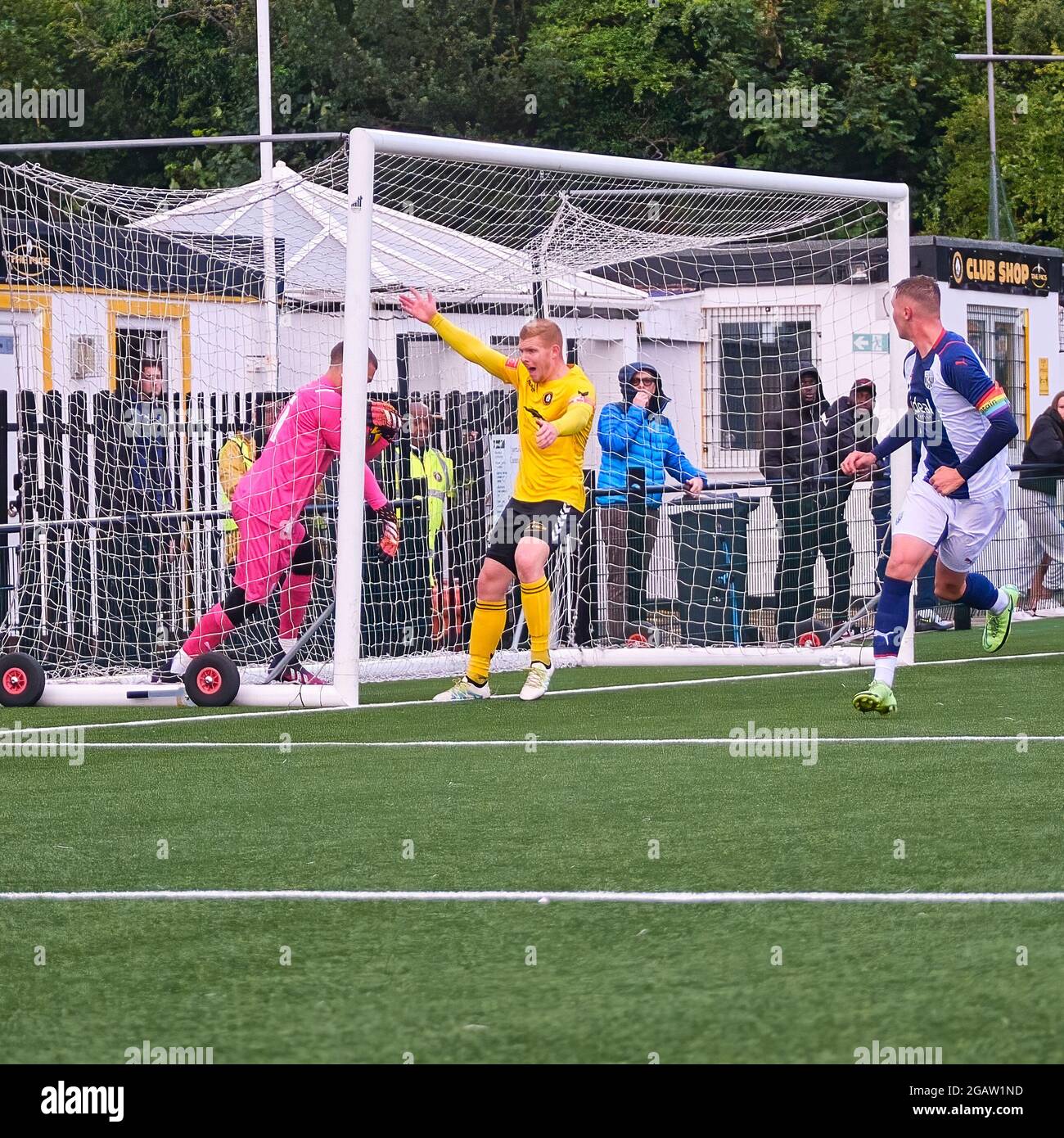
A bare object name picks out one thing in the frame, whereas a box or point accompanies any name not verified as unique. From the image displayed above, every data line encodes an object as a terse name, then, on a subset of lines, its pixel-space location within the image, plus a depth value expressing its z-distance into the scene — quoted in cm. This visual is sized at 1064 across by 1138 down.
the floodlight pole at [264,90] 2937
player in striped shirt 928
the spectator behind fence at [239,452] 1334
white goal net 1266
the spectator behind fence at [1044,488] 1691
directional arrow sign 1628
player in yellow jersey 1046
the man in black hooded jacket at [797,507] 1446
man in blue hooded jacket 1358
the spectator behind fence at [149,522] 1290
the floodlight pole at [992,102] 2580
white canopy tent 1327
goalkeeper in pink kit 1132
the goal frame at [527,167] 995
